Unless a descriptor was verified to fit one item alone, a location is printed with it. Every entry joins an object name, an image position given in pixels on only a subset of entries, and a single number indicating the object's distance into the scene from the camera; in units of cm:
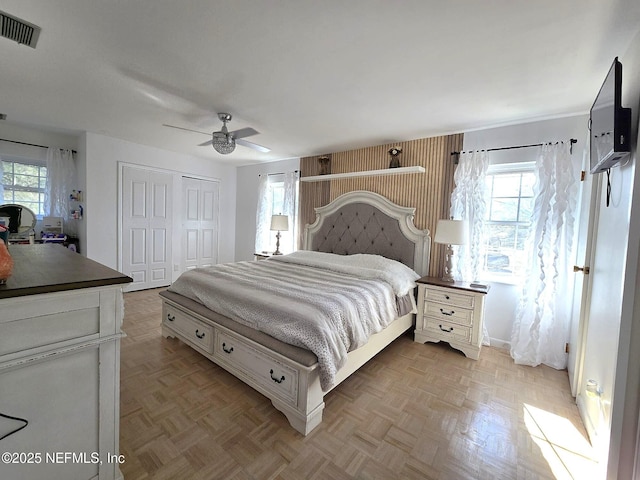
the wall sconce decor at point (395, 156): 362
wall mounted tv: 135
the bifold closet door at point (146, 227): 440
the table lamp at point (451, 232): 288
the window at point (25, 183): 381
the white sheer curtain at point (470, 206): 306
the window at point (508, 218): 297
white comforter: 180
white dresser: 98
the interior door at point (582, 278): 209
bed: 174
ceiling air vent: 159
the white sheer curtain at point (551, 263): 264
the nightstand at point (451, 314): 273
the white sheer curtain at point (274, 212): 482
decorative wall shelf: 342
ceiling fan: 276
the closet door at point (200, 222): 521
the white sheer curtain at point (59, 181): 407
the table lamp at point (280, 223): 457
